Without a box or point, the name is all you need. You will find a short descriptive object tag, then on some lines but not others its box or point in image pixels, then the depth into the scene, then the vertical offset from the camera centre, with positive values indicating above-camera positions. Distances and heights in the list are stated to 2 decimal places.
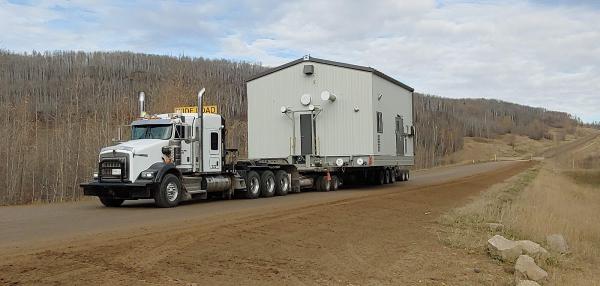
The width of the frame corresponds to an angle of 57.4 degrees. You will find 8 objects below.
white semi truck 15.26 -0.12
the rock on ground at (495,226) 12.59 -1.60
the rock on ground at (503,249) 9.33 -1.58
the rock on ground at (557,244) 10.94 -1.75
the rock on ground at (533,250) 9.58 -1.64
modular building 22.44 +1.99
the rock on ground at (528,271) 8.17 -1.72
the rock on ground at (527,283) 7.46 -1.72
